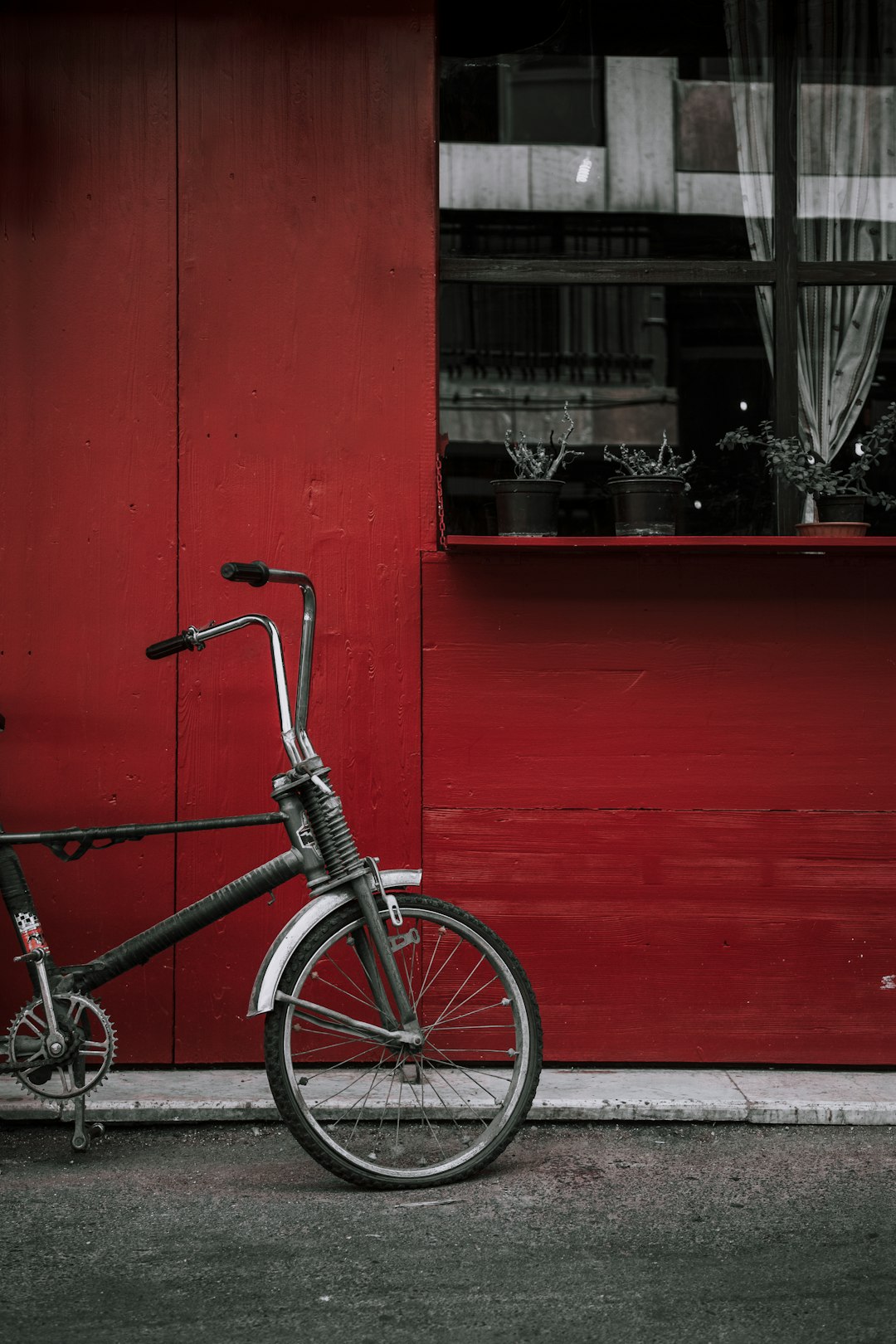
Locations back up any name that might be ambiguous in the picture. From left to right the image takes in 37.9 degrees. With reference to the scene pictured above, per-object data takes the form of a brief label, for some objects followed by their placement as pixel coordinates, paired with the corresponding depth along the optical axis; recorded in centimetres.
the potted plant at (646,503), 461
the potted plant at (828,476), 461
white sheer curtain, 486
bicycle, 366
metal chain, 455
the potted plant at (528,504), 461
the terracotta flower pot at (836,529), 455
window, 486
